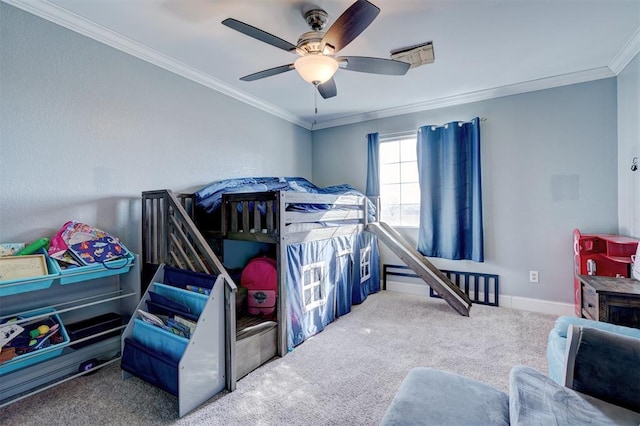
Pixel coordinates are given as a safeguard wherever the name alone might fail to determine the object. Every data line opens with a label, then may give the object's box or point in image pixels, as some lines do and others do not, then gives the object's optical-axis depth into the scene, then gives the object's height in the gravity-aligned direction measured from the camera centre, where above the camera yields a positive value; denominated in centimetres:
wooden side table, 188 -61
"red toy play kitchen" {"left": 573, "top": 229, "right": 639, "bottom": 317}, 236 -39
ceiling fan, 153 +102
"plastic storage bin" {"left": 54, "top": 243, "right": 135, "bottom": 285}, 181 -37
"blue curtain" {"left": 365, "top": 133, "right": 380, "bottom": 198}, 406 +66
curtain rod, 386 +105
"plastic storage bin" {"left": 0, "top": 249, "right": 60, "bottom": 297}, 158 -38
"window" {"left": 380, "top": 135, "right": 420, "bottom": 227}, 392 +41
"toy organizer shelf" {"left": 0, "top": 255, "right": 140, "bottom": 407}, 174 -74
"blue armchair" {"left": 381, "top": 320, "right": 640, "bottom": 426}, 100 -69
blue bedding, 270 +24
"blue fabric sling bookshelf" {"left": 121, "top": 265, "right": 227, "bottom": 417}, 164 -83
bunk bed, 208 -27
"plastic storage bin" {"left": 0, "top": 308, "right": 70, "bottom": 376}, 163 -81
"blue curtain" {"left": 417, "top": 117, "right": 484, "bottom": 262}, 336 +25
